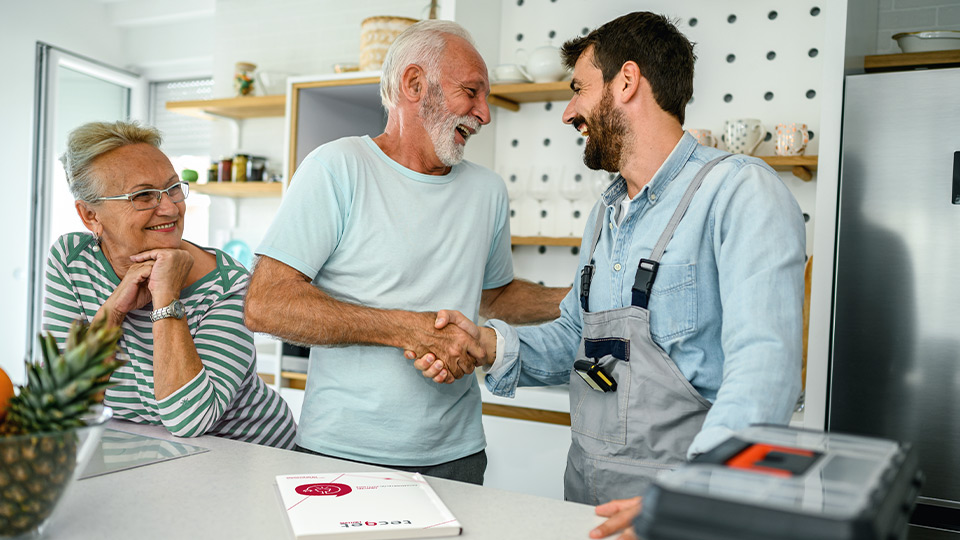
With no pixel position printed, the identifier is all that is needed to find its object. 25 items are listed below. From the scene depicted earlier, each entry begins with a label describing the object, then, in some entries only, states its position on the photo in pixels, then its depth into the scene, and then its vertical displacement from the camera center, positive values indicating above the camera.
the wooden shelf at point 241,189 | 3.95 +0.23
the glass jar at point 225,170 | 4.18 +0.33
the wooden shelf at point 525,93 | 2.94 +0.59
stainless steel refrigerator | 2.21 -0.05
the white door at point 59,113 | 5.16 +0.79
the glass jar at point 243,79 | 4.18 +0.82
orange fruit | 0.94 -0.21
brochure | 0.98 -0.37
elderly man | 1.61 -0.07
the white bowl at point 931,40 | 2.40 +0.69
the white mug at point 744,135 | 2.66 +0.40
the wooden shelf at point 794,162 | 2.56 +0.31
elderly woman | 1.65 -0.13
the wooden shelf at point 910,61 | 2.40 +0.63
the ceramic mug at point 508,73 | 3.03 +0.66
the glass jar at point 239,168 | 4.14 +0.34
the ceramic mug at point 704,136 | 2.71 +0.40
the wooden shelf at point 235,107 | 3.98 +0.67
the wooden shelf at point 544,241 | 2.95 +0.01
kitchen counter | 0.99 -0.38
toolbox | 0.56 -0.19
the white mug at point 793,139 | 2.59 +0.39
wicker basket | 3.27 +0.86
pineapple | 0.86 -0.23
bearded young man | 1.16 -0.07
